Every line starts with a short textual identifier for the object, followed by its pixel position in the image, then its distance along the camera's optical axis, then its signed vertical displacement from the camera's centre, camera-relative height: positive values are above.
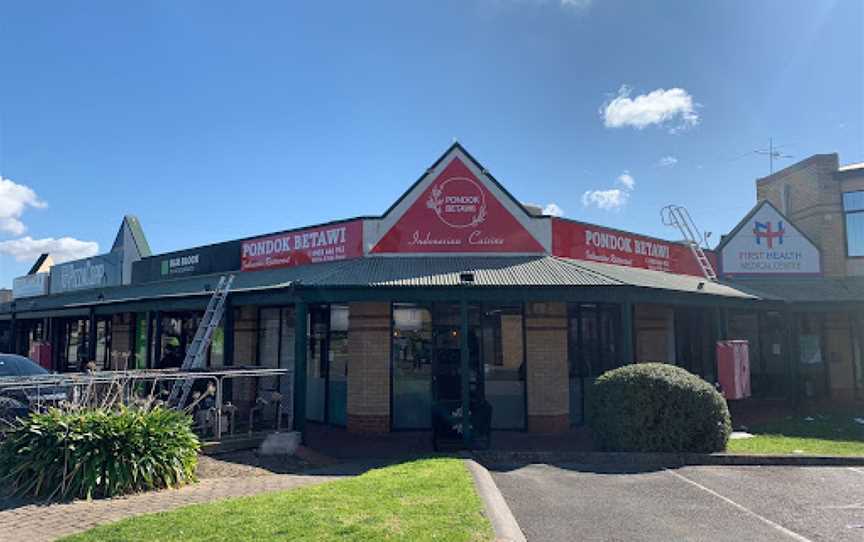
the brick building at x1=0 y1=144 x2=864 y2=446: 11.80 +0.82
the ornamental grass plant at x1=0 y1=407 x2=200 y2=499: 7.39 -1.40
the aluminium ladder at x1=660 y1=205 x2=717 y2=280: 18.59 +2.50
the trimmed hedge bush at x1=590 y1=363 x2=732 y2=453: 9.95 -1.22
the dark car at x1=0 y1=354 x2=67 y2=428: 9.18 -0.81
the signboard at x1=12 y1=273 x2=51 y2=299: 29.44 +3.02
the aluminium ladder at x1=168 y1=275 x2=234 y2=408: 13.07 +0.28
